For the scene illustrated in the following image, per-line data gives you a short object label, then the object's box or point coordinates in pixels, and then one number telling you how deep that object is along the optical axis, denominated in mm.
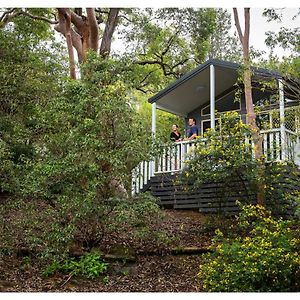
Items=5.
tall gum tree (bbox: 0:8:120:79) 13039
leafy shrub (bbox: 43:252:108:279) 7027
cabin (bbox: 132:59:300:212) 9008
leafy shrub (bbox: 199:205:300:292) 5887
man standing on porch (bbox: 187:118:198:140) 11070
